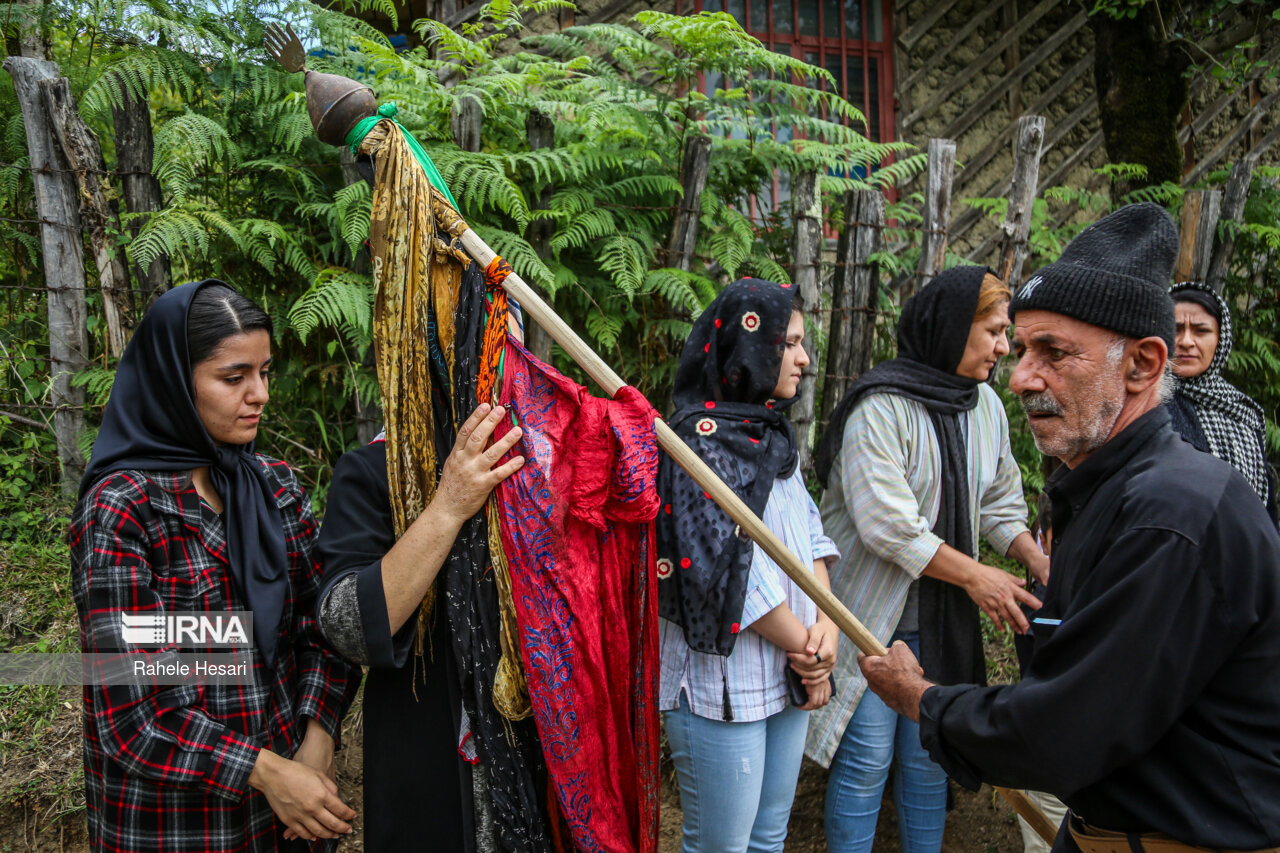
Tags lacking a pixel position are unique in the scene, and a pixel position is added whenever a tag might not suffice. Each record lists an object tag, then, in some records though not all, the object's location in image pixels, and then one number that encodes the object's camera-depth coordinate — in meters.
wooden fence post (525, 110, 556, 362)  3.49
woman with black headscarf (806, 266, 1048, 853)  2.72
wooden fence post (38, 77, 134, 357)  3.39
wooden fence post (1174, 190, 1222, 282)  4.44
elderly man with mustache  1.37
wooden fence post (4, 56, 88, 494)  3.38
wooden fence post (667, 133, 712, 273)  3.74
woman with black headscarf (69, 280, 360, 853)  1.72
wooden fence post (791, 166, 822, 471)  3.86
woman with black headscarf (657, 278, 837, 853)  2.29
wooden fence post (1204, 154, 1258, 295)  4.46
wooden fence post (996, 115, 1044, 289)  4.09
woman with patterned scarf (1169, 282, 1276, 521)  3.02
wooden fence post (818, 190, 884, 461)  3.99
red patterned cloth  1.75
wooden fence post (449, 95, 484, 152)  3.55
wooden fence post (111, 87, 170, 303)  3.38
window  8.17
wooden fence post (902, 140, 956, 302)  4.04
